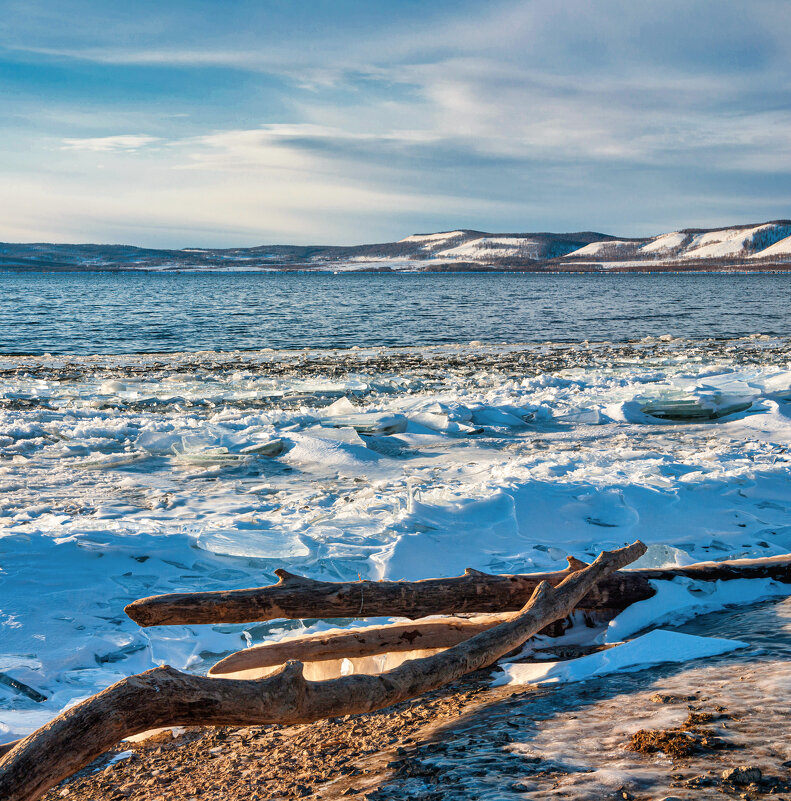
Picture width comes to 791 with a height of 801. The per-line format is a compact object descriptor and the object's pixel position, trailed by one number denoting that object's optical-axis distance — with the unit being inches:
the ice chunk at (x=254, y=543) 201.2
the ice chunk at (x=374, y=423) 368.5
